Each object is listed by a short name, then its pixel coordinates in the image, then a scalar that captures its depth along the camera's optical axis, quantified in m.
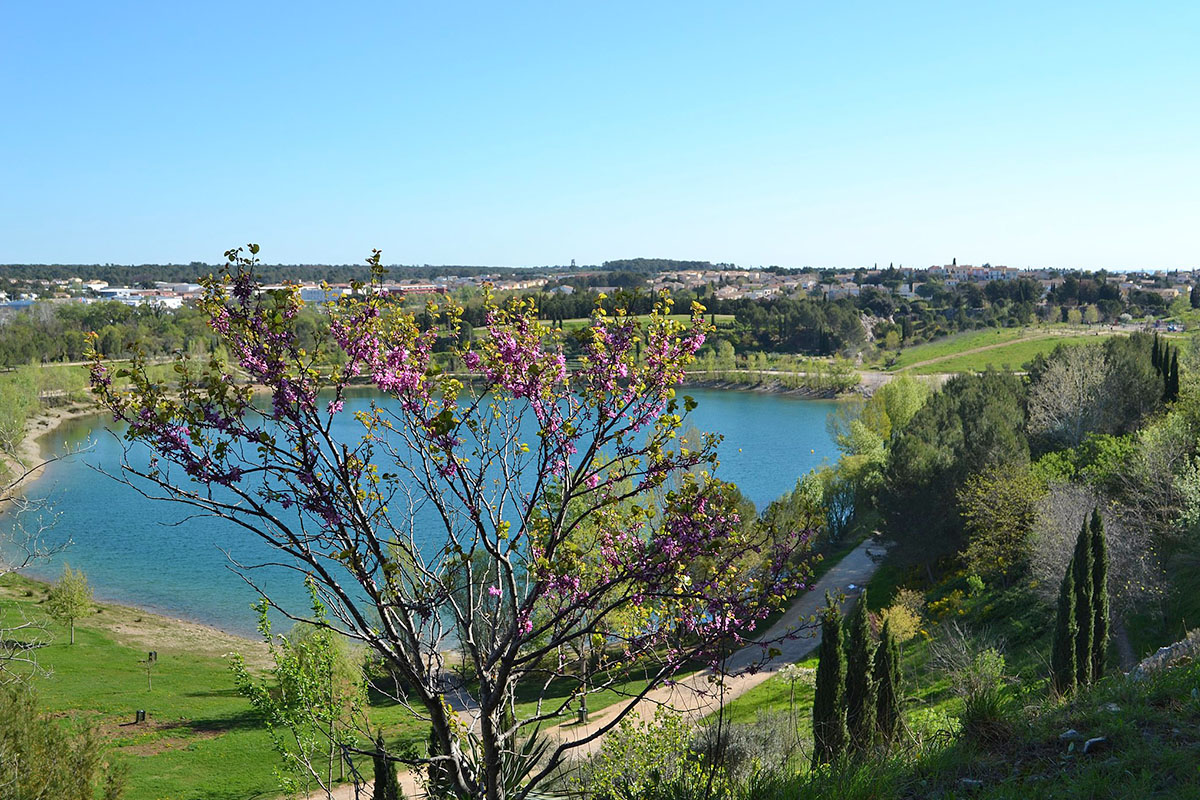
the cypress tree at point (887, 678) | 14.09
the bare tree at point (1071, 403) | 31.41
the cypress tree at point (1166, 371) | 32.34
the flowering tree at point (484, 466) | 4.80
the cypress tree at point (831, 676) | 14.11
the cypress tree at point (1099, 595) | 15.42
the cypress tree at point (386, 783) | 9.28
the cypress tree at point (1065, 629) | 15.09
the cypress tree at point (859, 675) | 14.23
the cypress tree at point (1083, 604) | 15.25
